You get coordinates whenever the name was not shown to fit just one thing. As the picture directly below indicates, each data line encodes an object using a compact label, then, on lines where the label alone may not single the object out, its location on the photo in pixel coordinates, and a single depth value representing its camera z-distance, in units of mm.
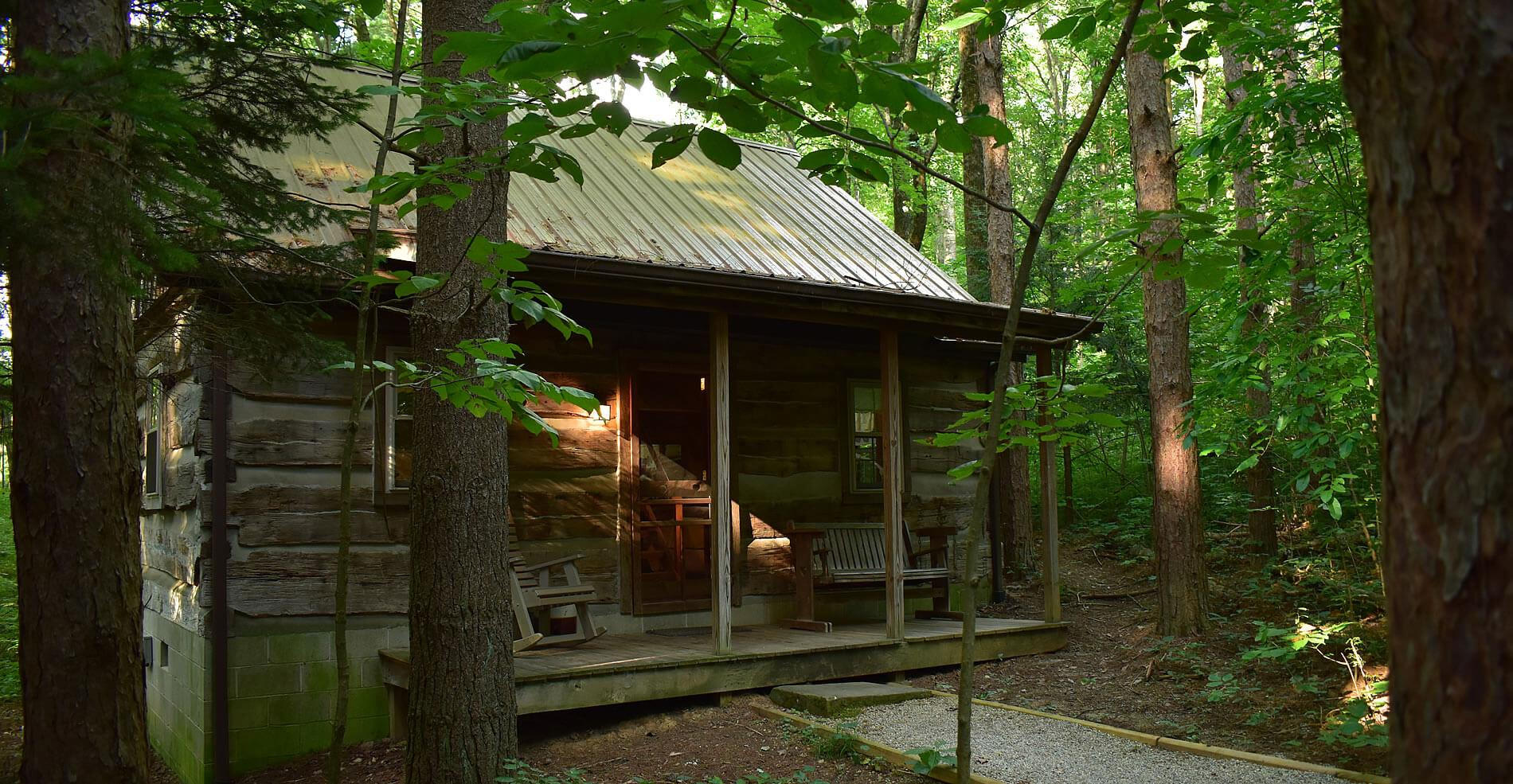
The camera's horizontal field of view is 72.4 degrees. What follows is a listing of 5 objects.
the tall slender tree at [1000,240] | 13430
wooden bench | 8969
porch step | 7086
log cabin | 6973
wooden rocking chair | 7184
